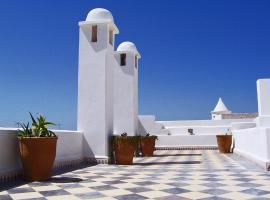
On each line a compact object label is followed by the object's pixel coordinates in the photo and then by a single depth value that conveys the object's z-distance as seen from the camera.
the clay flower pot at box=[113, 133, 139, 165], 8.98
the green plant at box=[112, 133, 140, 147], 9.09
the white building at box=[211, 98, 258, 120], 26.53
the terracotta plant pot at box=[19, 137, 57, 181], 5.62
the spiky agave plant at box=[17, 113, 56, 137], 5.93
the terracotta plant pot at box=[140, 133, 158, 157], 12.12
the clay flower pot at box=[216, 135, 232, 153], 13.49
